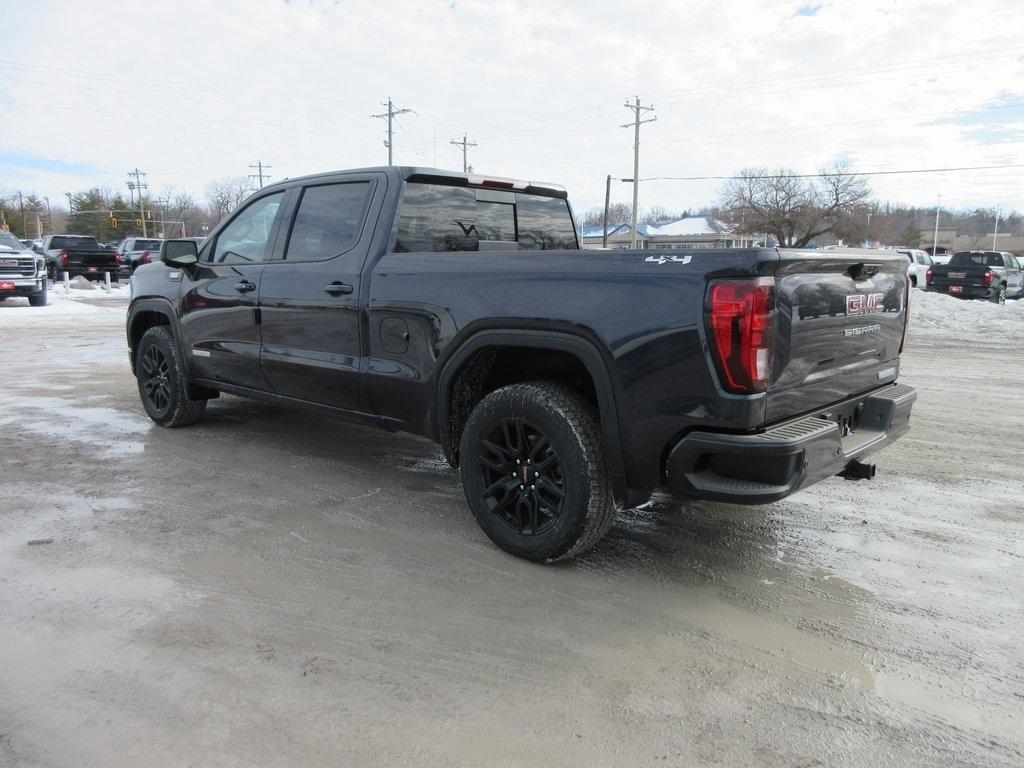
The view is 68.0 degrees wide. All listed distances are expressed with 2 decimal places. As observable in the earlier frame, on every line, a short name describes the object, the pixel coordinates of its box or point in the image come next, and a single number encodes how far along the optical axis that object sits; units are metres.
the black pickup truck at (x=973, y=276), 20.08
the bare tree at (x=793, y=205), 52.68
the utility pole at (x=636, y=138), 51.38
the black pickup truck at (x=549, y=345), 2.93
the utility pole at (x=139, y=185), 96.06
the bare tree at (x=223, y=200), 84.61
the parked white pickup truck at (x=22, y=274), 18.19
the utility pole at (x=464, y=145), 61.59
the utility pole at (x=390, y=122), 54.50
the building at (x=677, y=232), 56.47
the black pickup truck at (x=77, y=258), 27.69
